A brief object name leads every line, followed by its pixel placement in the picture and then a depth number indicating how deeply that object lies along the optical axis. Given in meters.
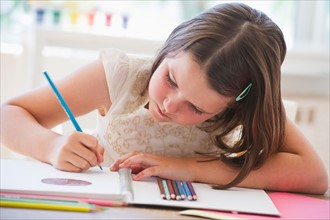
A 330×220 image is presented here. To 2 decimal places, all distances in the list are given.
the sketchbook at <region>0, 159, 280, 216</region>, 1.06
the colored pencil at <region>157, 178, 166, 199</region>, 1.10
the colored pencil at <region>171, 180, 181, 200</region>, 1.10
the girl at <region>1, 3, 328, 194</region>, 1.26
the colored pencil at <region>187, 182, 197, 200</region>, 1.11
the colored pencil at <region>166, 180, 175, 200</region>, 1.10
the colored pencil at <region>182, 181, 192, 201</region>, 1.11
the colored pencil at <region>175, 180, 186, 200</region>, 1.11
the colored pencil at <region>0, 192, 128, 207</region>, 1.02
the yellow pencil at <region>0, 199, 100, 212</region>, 0.99
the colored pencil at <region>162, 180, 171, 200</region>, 1.09
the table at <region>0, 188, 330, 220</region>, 0.96
